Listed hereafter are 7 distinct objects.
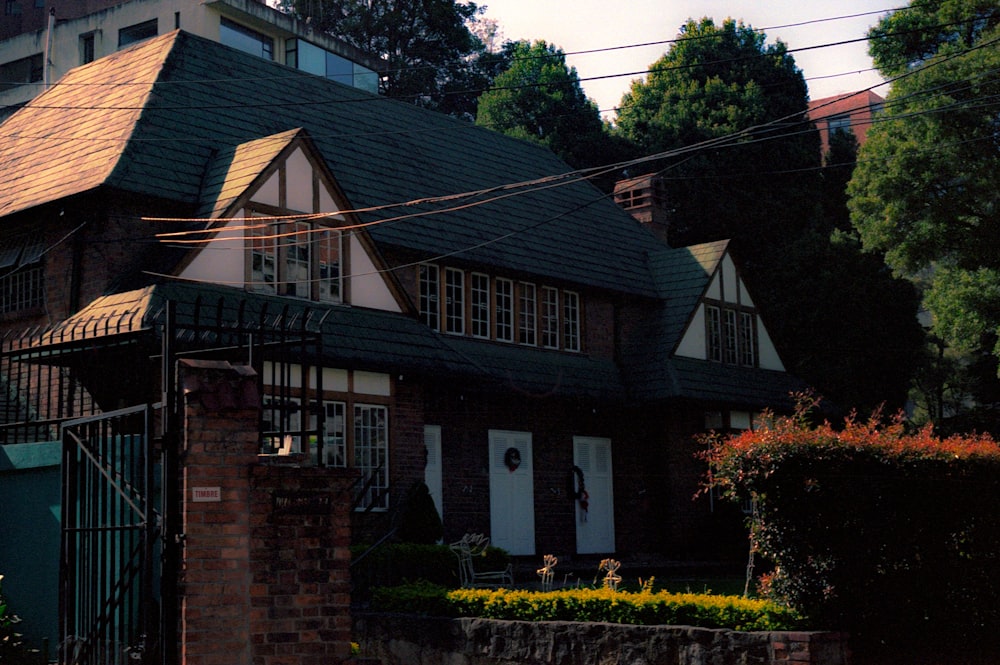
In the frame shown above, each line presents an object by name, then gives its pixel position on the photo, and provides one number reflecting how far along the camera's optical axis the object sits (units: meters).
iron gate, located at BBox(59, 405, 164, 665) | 9.49
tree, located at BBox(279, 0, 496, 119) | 55.62
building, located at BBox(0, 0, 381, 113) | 46.75
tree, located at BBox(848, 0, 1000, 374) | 29.25
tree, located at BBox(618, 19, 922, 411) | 38.19
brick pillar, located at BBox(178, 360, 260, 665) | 9.27
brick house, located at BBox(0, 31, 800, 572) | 19.78
